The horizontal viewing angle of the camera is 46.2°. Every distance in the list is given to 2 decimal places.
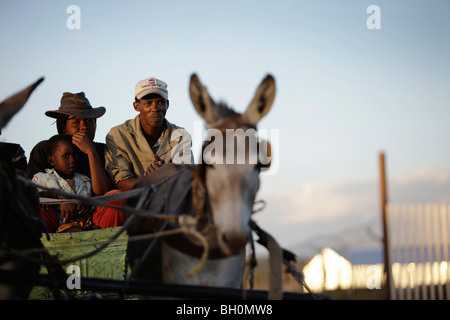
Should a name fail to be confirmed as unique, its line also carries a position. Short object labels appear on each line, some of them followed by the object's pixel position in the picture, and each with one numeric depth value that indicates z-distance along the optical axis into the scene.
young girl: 4.79
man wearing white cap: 5.45
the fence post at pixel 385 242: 13.17
